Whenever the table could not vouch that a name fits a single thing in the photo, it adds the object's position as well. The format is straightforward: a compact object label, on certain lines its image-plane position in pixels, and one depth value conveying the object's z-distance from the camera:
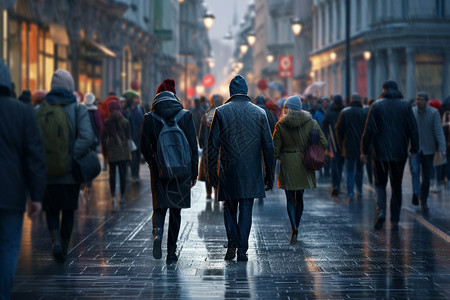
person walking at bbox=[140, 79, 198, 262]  8.39
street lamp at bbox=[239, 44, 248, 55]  52.53
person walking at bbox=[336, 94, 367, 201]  14.95
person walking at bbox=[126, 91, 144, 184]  17.70
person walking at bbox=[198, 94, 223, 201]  14.36
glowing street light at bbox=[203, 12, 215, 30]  40.28
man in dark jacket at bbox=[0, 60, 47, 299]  5.77
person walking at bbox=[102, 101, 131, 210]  14.15
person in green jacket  10.15
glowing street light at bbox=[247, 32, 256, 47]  48.41
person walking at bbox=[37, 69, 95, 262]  8.08
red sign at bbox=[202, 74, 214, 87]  47.12
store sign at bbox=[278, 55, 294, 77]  47.78
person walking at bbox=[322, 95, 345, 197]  15.70
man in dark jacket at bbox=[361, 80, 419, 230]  11.01
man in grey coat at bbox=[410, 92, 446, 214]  13.99
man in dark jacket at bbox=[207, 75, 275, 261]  8.77
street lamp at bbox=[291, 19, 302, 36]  38.43
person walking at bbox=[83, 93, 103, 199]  16.19
